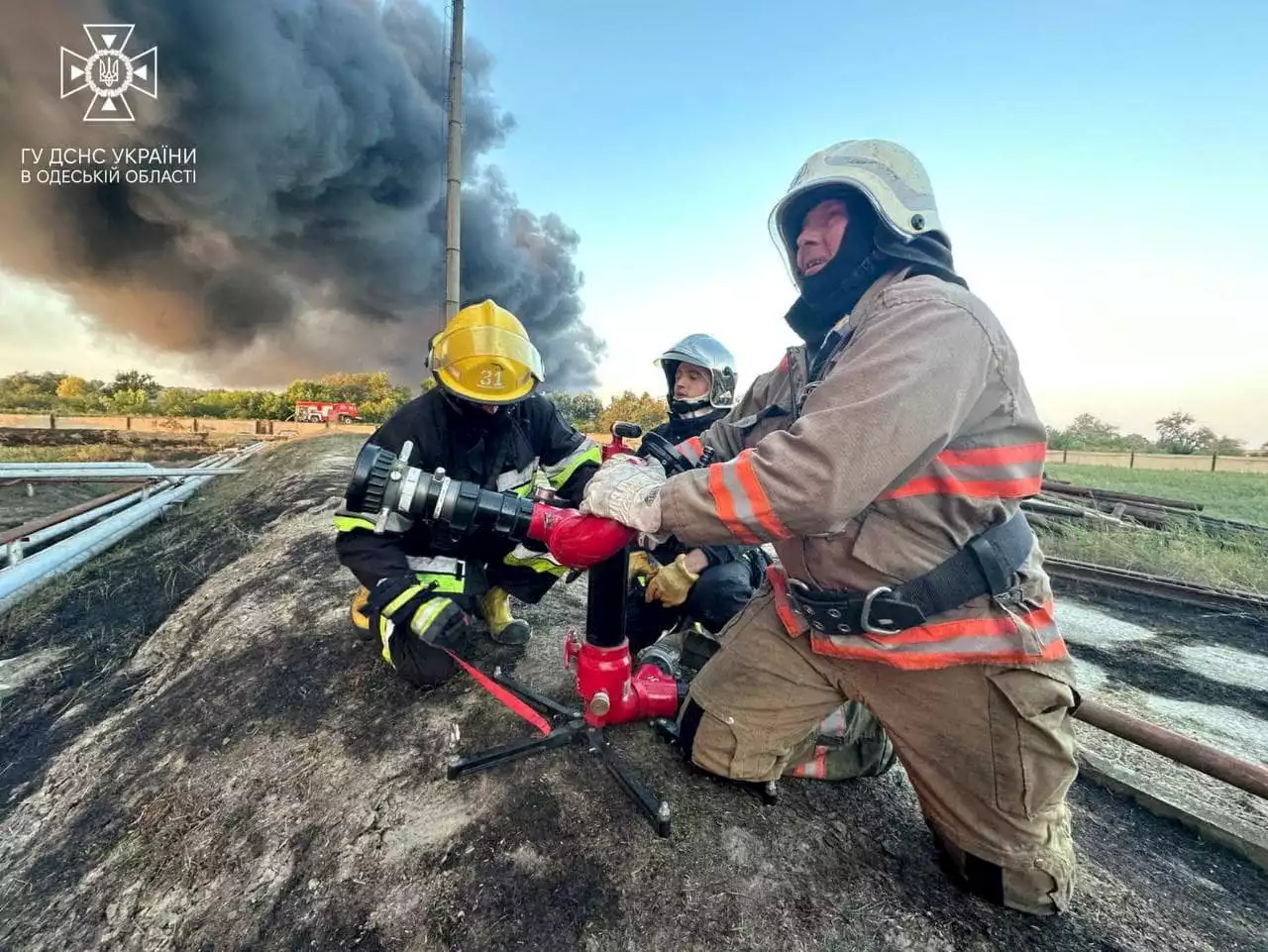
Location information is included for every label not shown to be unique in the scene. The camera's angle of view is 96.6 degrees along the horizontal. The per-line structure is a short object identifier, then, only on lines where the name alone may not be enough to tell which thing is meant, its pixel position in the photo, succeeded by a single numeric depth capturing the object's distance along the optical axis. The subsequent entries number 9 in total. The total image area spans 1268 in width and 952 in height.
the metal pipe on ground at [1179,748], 1.79
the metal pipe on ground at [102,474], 6.14
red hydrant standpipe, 2.02
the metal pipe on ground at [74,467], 6.10
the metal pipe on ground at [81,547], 4.03
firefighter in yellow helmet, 2.54
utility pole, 9.13
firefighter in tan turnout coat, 1.38
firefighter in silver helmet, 2.89
